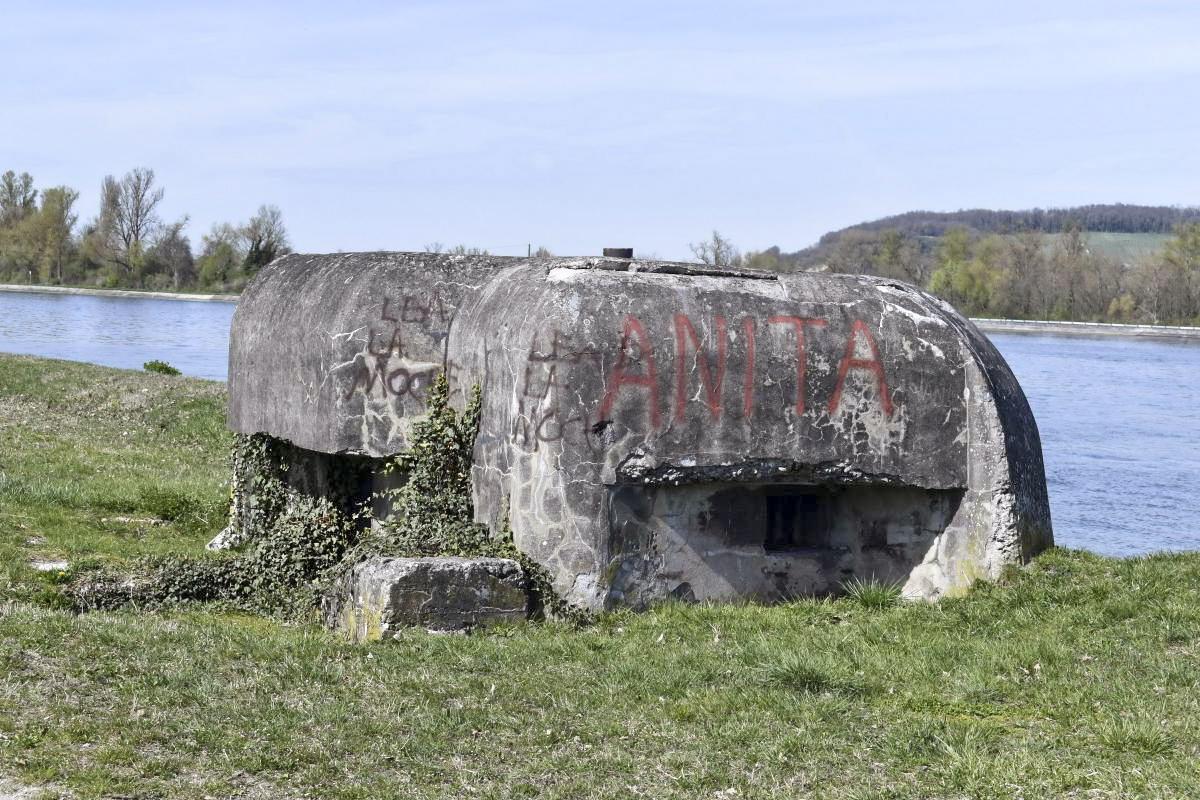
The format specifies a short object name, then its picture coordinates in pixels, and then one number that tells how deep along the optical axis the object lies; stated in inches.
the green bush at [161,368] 1193.4
